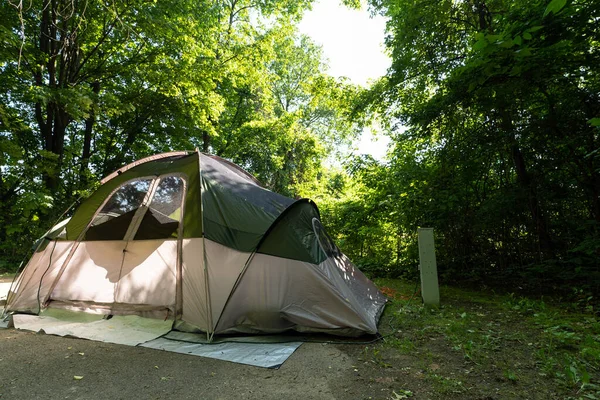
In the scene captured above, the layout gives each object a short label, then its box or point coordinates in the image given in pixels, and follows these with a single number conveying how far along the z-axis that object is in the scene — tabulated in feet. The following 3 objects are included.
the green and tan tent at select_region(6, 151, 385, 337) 11.04
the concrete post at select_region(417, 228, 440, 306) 14.93
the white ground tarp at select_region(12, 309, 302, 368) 9.52
